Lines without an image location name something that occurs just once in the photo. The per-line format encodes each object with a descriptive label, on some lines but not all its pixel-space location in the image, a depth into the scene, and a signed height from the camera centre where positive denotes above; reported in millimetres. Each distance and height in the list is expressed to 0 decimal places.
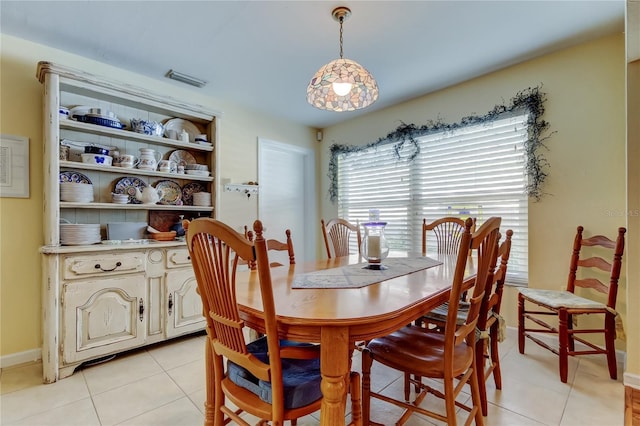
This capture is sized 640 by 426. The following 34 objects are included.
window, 2791 +351
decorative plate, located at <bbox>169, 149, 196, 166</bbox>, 3033 +584
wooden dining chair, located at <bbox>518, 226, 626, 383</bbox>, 1990 -635
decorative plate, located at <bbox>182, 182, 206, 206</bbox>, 3084 +225
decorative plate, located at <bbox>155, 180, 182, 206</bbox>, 2928 +214
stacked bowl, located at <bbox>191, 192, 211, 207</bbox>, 3010 +147
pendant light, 1832 +821
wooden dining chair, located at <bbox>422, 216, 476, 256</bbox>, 2681 -191
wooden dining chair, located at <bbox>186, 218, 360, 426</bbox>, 971 -502
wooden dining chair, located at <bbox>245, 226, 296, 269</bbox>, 1919 -231
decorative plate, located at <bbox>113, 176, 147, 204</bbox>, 2678 +249
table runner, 1472 -349
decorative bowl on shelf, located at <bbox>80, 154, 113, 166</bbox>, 2387 +447
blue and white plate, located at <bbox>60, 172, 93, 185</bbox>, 2412 +302
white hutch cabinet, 2098 -260
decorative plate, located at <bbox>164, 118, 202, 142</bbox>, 2992 +898
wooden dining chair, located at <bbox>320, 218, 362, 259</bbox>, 2752 -208
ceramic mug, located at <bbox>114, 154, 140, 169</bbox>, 2549 +454
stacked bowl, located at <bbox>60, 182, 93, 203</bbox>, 2264 +171
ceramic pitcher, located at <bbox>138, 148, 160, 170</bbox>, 2639 +480
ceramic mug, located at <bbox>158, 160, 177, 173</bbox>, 2730 +440
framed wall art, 2211 +362
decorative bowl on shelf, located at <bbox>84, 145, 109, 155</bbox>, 2426 +528
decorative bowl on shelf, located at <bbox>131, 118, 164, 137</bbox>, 2656 +787
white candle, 1845 -207
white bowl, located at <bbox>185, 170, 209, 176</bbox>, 2945 +411
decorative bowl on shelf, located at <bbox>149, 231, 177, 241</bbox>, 2697 -203
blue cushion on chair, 1046 -626
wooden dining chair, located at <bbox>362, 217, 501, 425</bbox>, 1191 -647
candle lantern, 1842 -200
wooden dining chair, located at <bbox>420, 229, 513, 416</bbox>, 1523 -627
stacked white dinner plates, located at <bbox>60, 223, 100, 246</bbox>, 2219 -151
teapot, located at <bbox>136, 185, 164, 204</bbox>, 2662 +167
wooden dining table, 979 -355
